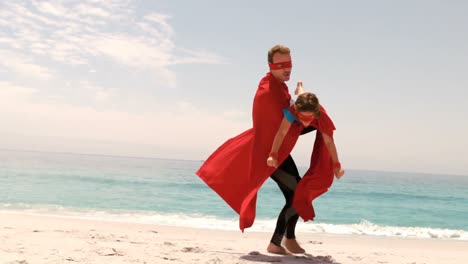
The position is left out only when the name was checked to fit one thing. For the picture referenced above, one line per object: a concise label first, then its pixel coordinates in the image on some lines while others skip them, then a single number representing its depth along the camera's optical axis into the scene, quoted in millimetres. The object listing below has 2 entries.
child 3482
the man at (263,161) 3660
